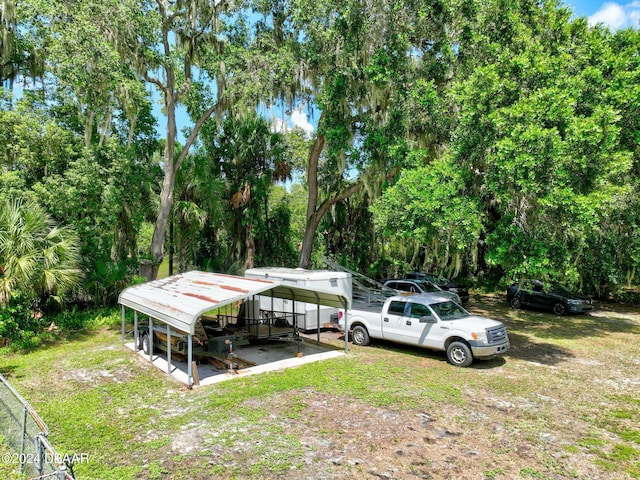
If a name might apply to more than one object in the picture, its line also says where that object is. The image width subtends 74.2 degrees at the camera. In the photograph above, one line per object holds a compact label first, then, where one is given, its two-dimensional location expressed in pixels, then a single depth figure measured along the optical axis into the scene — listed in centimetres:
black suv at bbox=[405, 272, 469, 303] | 1918
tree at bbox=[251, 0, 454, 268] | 1492
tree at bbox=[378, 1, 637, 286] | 1035
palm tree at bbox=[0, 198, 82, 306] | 1134
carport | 865
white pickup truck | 997
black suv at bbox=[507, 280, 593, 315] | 1717
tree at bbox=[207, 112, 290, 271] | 2128
